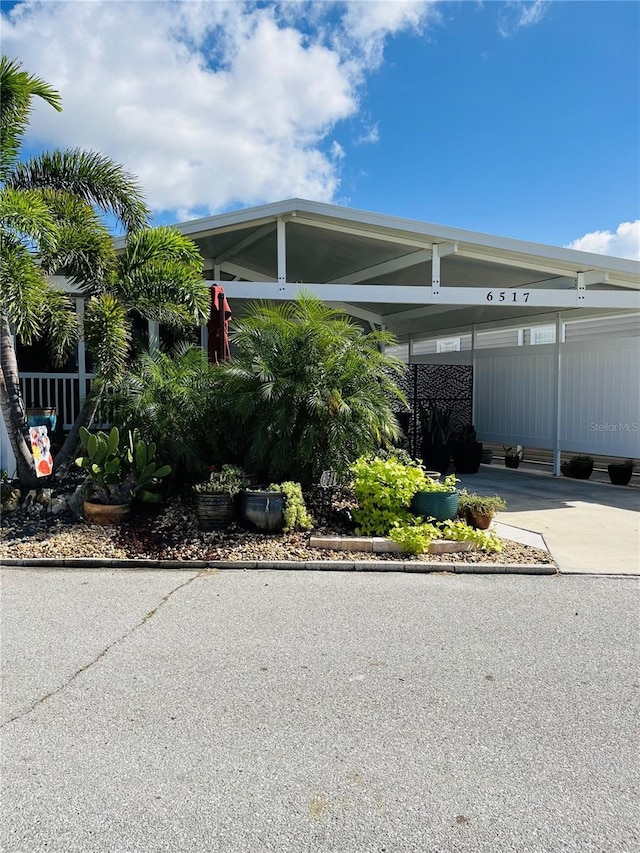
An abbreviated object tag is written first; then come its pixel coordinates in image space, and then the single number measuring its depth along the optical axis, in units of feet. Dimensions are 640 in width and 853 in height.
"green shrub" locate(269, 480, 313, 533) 19.57
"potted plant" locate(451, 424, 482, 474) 39.09
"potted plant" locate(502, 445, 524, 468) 41.83
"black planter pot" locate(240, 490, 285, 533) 19.54
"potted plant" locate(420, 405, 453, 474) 38.17
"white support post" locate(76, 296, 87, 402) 29.12
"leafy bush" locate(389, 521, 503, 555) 18.33
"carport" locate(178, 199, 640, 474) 27.84
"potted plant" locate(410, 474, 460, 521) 19.75
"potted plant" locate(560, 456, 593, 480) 36.32
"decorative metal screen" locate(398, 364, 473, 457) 45.83
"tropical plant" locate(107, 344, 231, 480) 22.27
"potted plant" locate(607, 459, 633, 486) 33.73
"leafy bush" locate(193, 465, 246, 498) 19.85
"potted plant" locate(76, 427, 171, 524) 20.98
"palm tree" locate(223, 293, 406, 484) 20.66
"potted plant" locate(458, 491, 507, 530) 20.30
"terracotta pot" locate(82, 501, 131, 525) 20.88
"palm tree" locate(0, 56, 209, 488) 22.94
